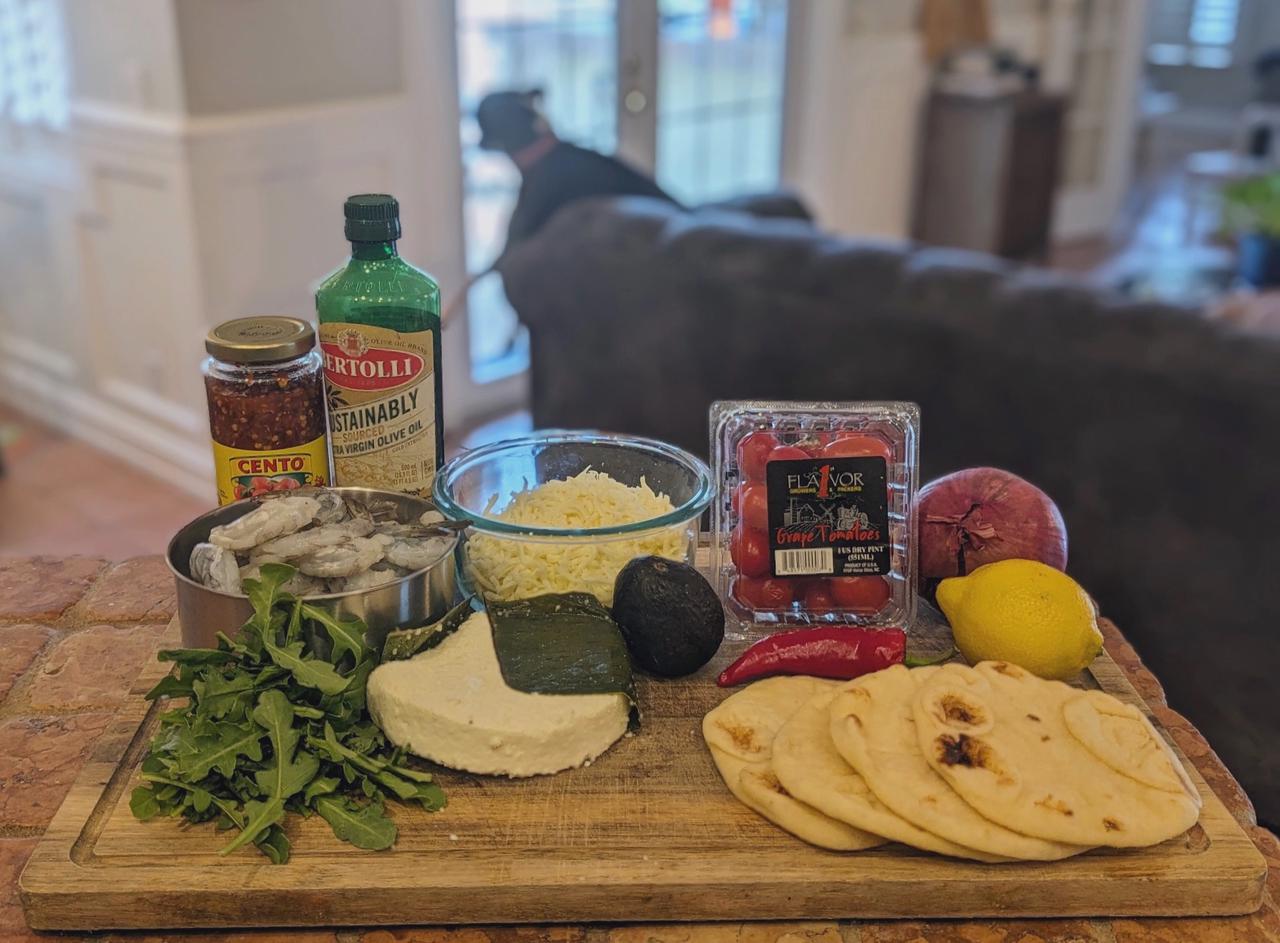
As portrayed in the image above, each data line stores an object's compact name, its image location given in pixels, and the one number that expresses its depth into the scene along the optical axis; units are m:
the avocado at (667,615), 1.10
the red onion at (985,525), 1.24
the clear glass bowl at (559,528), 1.16
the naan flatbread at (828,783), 0.89
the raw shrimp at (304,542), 1.07
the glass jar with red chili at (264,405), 1.12
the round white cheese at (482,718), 0.97
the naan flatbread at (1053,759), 0.90
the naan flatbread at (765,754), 0.92
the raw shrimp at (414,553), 1.11
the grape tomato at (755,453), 1.23
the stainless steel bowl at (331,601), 1.04
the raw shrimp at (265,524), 1.06
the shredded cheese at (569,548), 1.16
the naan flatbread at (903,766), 0.89
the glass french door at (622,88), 4.16
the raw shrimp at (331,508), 1.11
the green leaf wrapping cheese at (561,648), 1.02
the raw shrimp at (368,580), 1.07
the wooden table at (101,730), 0.90
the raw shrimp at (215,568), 1.05
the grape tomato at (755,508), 1.21
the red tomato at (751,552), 1.22
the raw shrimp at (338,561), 1.07
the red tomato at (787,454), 1.21
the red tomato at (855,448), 1.21
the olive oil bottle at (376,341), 1.14
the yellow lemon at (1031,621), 1.11
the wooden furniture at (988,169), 5.60
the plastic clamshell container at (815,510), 1.20
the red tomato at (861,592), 1.22
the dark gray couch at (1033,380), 1.94
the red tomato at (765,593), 1.24
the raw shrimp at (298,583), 1.06
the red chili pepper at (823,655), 1.12
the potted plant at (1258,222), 4.27
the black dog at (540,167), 3.16
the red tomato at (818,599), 1.24
